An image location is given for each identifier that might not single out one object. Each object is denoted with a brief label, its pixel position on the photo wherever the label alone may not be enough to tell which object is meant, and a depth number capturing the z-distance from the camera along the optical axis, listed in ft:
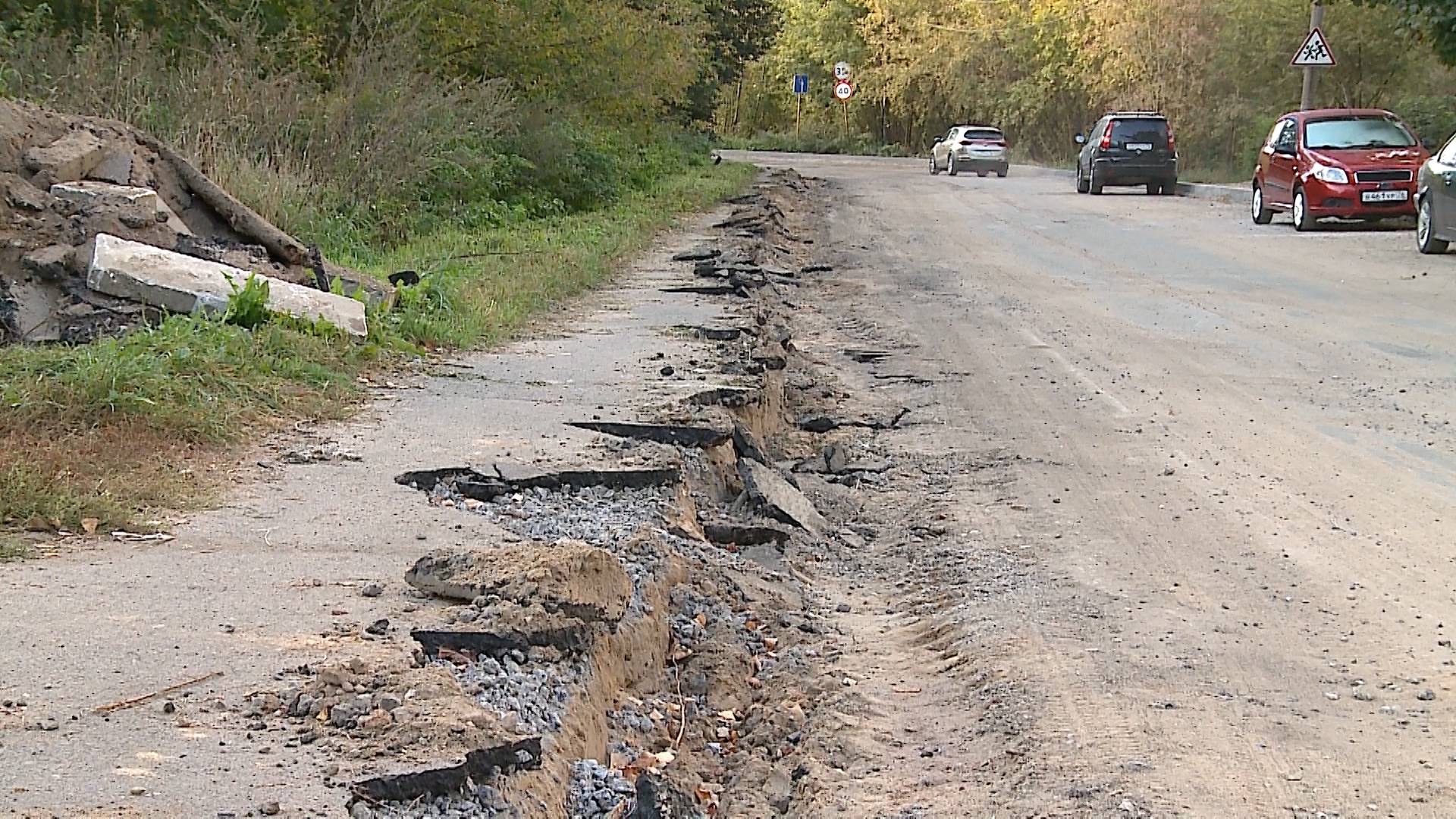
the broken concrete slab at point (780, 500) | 22.02
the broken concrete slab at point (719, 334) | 36.14
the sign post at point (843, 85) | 207.92
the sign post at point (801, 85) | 217.36
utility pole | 94.89
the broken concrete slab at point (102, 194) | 31.19
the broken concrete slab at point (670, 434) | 24.34
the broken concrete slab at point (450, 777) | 11.02
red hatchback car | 70.03
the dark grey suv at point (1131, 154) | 106.01
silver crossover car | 144.36
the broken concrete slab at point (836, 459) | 25.72
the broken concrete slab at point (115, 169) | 33.27
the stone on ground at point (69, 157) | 31.81
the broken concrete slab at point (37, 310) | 28.09
